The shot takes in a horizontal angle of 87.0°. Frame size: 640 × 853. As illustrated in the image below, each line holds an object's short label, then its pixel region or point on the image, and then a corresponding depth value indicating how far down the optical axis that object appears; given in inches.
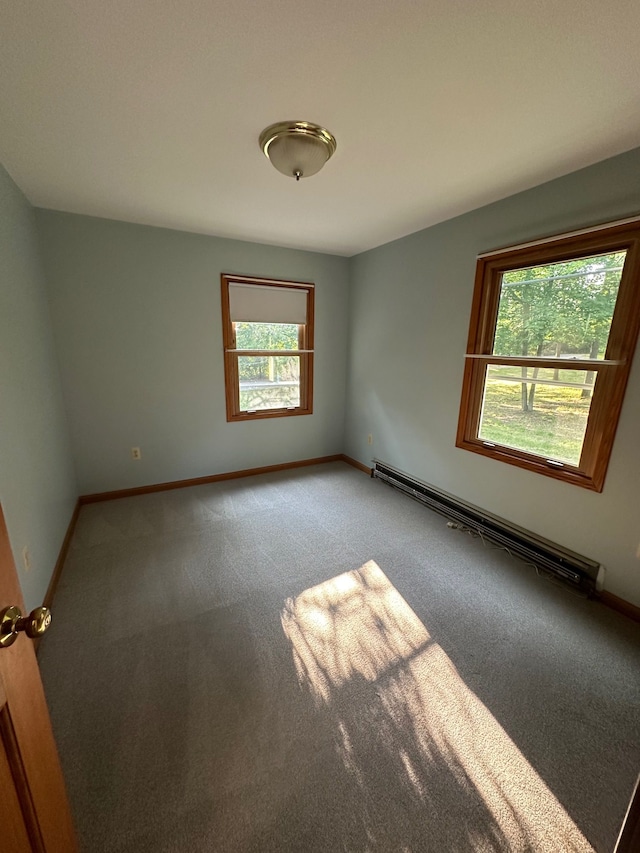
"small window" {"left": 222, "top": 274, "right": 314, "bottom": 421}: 128.0
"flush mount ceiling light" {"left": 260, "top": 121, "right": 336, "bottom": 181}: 59.3
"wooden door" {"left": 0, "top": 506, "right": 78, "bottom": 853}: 23.0
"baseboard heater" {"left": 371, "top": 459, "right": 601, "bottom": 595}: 78.2
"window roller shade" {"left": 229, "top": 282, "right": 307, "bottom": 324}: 127.0
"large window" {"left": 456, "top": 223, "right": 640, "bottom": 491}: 70.6
